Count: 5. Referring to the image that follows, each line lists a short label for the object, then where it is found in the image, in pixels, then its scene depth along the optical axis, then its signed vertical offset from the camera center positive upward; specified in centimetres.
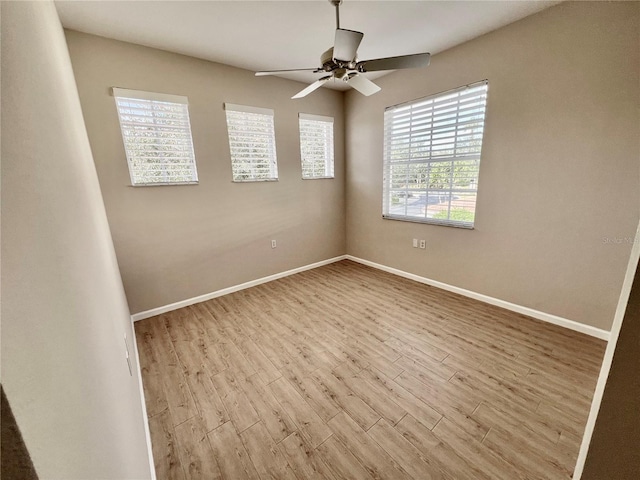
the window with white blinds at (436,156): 270 +29
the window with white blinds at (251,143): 304 +54
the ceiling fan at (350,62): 167 +86
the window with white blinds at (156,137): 244 +53
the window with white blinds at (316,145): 370 +58
